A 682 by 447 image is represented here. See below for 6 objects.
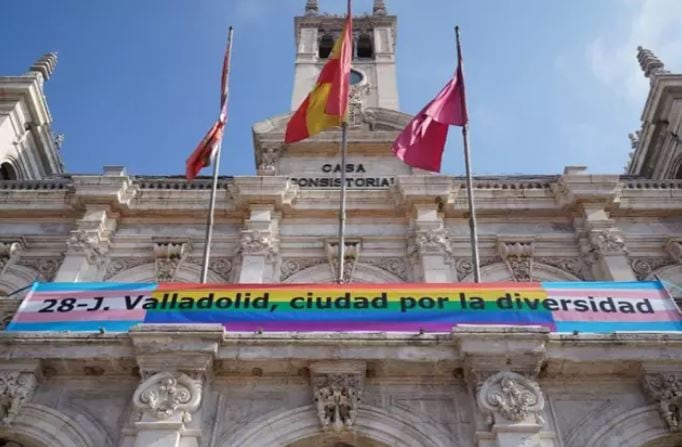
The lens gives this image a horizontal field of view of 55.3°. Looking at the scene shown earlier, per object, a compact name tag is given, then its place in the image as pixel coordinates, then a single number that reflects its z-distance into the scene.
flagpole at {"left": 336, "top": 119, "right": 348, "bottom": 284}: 13.70
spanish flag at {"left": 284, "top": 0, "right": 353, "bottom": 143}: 16.72
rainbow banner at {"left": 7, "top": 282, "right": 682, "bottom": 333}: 11.51
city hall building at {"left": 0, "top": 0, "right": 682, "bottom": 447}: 10.41
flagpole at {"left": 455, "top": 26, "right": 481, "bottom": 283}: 13.58
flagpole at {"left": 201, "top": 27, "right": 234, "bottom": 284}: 13.98
